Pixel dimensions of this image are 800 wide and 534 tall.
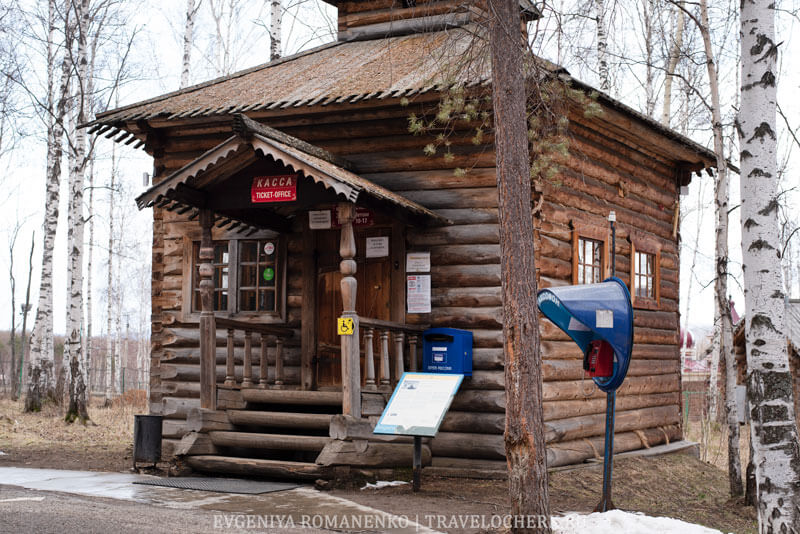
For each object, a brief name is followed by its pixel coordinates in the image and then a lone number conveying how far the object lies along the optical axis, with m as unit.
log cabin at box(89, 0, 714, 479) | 9.88
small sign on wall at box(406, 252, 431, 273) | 10.92
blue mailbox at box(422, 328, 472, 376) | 10.43
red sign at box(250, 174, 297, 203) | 9.77
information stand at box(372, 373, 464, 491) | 9.13
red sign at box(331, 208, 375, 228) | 11.16
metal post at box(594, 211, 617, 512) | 7.63
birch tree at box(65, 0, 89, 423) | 17.92
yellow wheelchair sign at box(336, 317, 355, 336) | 9.41
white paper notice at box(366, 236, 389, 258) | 11.20
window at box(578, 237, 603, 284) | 12.04
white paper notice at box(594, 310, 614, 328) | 7.67
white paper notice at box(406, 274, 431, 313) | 10.89
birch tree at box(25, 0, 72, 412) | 19.47
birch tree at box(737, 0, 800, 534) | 6.87
